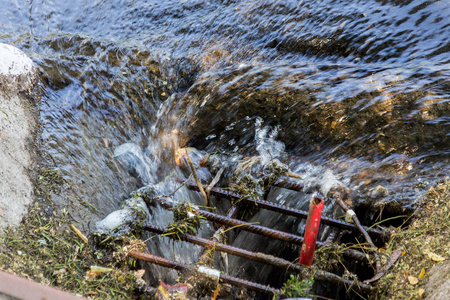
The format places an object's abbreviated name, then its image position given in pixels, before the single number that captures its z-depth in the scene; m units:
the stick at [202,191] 2.56
